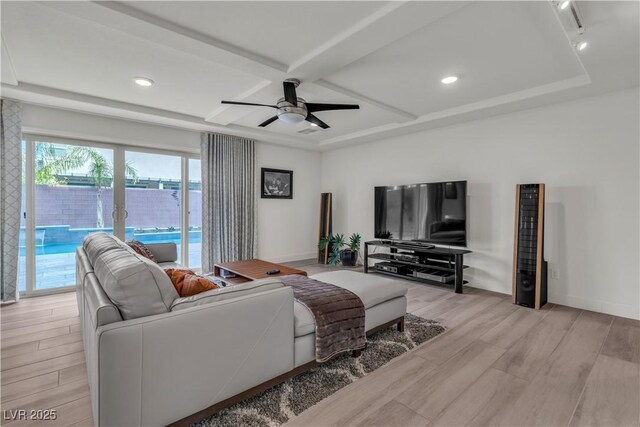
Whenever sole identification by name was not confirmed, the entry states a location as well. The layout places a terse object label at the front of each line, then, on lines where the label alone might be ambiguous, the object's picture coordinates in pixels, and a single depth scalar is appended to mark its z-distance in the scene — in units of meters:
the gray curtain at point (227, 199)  4.96
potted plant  5.65
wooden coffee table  3.29
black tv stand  4.04
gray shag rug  1.64
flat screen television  4.16
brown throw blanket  2.02
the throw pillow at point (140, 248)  3.24
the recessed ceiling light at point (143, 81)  3.09
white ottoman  1.99
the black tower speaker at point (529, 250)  3.36
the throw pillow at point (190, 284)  1.72
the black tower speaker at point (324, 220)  6.01
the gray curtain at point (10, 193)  3.47
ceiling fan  2.96
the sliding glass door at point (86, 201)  3.88
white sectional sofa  1.30
